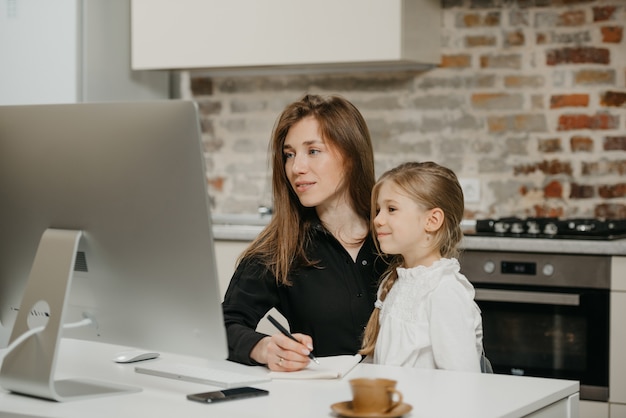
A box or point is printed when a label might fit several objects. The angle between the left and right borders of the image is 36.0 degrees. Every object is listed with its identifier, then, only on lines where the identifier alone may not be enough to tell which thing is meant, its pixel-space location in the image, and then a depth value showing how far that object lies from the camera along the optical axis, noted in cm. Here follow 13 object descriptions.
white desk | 153
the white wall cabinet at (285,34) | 368
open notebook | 179
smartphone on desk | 161
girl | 201
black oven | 320
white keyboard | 176
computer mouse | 202
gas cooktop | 329
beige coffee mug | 141
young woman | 231
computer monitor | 158
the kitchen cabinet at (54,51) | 397
